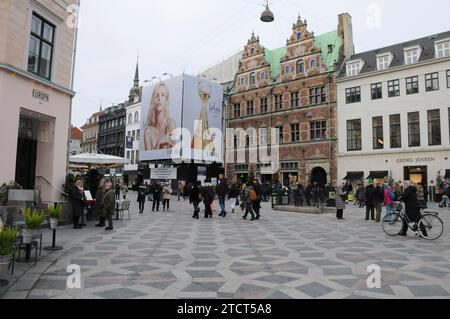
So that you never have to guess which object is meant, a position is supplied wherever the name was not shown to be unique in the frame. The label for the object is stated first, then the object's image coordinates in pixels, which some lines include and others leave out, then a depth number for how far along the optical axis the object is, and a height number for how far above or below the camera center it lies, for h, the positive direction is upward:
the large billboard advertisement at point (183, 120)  39.56 +7.75
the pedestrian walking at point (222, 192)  16.75 -0.23
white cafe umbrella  15.31 +1.16
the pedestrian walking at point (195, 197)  16.11 -0.49
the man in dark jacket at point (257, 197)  15.66 -0.40
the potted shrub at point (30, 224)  6.43 -0.74
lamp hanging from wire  17.71 +8.85
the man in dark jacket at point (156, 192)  19.50 -0.33
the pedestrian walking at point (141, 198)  18.12 -0.63
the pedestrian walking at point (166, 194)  19.83 -0.44
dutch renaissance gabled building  35.83 +9.82
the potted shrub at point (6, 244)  4.60 -0.80
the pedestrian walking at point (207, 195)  15.83 -0.36
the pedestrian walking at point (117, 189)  29.66 -0.32
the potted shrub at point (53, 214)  8.02 -0.69
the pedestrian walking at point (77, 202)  11.64 -0.58
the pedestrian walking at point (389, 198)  14.55 -0.31
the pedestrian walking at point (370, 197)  14.79 -0.29
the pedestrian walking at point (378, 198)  14.46 -0.33
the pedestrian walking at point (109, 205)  11.67 -0.67
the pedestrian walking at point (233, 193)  18.39 -0.31
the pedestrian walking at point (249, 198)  15.24 -0.44
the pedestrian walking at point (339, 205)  16.09 -0.70
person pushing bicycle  10.23 -0.35
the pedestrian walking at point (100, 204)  12.52 -0.67
